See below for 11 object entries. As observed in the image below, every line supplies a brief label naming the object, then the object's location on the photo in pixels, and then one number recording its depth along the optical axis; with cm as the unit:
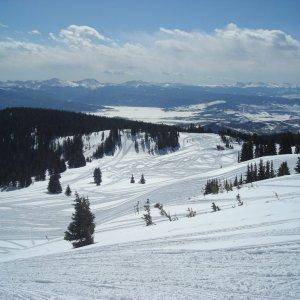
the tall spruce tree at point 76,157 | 14662
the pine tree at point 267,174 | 6089
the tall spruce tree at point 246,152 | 11644
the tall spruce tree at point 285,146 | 11338
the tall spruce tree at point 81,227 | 2959
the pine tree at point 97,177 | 10938
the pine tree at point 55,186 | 10056
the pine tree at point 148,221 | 2834
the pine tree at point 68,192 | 9674
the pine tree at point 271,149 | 11719
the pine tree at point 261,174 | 6146
